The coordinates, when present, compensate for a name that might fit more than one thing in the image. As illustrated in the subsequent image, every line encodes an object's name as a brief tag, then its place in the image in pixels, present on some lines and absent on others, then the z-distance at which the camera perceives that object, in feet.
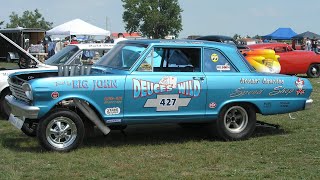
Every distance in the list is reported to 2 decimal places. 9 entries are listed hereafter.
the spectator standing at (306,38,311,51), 106.63
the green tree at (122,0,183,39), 282.77
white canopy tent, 80.28
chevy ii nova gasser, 21.08
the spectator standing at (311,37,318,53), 107.24
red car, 61.05
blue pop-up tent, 149.11
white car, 33.60
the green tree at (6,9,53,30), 342.85
